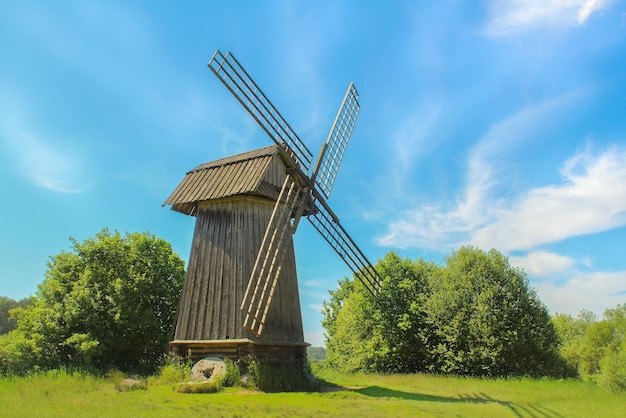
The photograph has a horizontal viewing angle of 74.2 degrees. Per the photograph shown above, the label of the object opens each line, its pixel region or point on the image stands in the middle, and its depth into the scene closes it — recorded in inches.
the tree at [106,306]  667.3
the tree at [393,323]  936.3
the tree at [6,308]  2514.0
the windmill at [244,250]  546.6
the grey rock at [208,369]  510.9
